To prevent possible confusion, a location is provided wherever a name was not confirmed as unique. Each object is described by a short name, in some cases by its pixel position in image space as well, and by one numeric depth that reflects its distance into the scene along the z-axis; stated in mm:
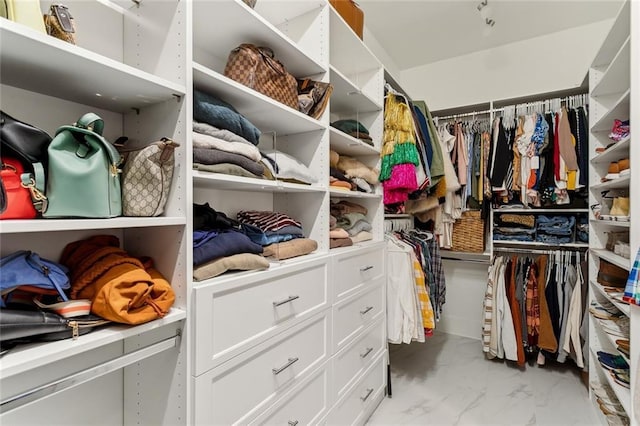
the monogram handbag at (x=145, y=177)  800
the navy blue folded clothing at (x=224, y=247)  940
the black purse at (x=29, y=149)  610
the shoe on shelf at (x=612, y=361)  1653
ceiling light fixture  2131
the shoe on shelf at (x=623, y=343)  1452
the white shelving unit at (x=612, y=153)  1309
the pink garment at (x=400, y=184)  1928
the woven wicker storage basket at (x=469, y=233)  2771
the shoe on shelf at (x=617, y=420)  1630
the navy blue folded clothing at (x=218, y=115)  1004
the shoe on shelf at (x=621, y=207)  1594
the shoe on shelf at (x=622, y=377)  1514
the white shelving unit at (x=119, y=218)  671
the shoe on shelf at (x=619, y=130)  1627
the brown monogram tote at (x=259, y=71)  1169
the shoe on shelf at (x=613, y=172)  1664
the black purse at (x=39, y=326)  598
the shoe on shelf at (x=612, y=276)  1757
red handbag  602
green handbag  650
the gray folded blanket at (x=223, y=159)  949
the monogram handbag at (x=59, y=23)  698
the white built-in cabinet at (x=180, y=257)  701
